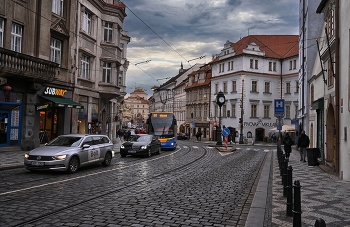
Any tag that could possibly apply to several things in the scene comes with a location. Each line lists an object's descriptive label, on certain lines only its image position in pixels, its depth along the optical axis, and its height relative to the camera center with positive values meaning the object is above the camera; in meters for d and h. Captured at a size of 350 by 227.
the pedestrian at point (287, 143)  21.48 -0.80
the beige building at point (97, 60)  28.03 +5.92
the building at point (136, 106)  177.12 +11.51
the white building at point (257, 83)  56.19 +7.83
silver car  12.73 -1.07
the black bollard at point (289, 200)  7.26 -1.49
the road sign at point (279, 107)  22.09 +1.48
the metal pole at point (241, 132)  51.38 -0.46
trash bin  18.00 -1.33
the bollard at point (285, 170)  9.35 -1.10
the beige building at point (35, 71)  19.97 +3.45
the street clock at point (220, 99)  33.94 +2.99
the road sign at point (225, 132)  30.06 -0.24
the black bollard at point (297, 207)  5.45 -1.24
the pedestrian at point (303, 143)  19.80 -0.74
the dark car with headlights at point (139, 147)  21.91 -1.22
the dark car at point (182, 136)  65.12 -1.41
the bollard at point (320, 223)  3.25 -0.88
